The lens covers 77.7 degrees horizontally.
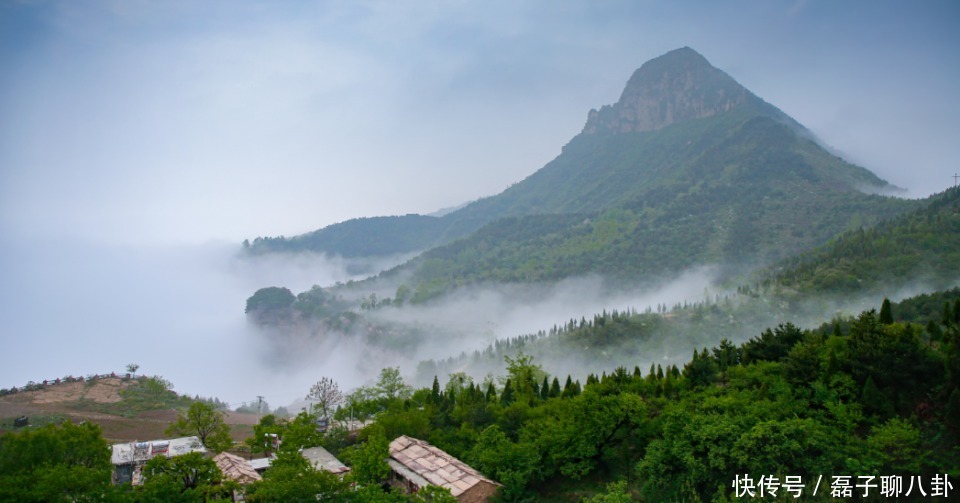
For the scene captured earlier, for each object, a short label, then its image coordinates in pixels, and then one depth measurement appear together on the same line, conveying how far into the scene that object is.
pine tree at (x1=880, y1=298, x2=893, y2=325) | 41.62
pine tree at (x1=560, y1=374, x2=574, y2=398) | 51.17
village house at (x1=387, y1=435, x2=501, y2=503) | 36.53
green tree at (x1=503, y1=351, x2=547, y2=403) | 54.66
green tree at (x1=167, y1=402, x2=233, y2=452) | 47.78
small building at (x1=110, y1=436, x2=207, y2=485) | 45.81
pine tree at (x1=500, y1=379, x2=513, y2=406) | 54.91
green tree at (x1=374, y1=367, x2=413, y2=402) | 66.00
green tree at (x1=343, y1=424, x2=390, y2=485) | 37.16
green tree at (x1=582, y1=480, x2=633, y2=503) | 27.28
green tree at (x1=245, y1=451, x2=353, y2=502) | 29.86
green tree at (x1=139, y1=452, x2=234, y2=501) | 29.23
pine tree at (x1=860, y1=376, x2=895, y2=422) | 32.75
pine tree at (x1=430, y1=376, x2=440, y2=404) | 58.23
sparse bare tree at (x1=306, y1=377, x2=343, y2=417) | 63.47
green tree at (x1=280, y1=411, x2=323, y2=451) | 42.78
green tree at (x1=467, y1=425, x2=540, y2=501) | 37.25
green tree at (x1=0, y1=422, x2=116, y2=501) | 27.58
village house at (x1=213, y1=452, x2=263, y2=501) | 37.41
